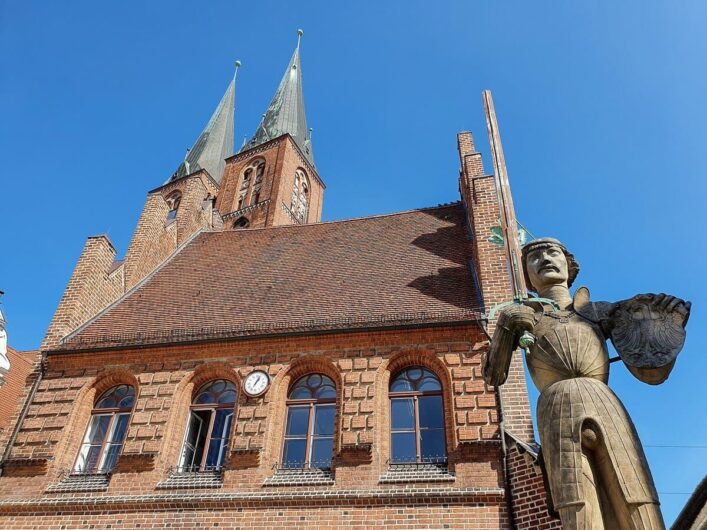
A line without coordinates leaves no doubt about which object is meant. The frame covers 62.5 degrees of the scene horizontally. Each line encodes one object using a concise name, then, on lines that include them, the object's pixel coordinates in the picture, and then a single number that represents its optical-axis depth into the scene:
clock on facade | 10.55
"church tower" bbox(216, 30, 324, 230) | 31.38
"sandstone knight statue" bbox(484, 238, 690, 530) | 3.73
